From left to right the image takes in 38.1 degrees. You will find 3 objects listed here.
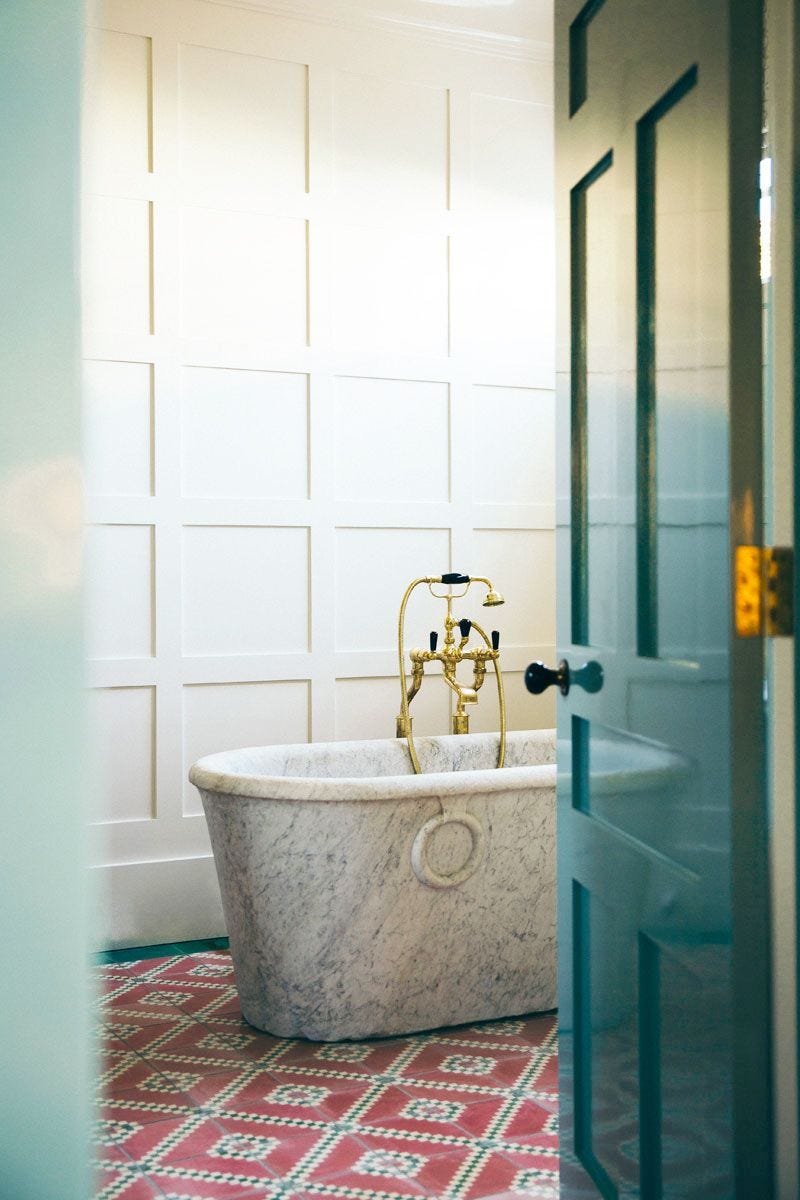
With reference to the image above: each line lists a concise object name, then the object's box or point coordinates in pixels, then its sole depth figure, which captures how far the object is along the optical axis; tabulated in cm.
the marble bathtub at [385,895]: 285
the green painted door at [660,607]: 138
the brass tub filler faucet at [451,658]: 355
